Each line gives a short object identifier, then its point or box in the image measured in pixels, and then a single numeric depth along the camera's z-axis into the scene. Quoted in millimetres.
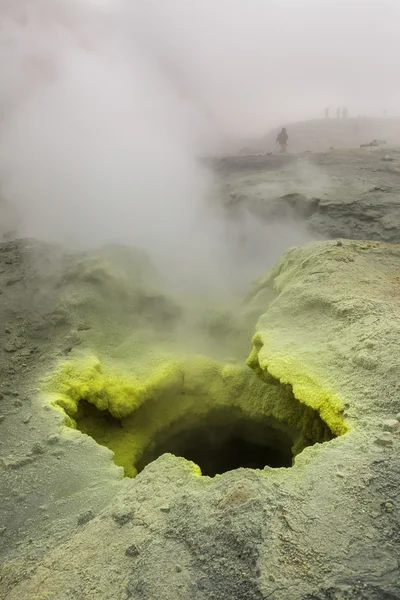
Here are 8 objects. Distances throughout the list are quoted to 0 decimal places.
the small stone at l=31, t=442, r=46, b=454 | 3337
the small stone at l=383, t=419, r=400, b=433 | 2701
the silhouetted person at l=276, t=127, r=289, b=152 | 15727
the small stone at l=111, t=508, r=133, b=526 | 2562
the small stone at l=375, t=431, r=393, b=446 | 2609
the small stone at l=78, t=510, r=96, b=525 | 2721
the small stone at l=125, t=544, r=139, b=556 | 2357
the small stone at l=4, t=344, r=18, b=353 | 4836
